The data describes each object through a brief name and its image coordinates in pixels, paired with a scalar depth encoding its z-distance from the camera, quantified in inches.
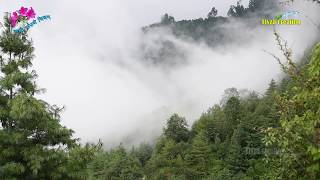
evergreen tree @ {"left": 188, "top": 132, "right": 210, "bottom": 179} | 3516.2
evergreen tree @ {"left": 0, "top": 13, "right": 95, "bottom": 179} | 550.9
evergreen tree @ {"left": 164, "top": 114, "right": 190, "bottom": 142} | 4936.0
